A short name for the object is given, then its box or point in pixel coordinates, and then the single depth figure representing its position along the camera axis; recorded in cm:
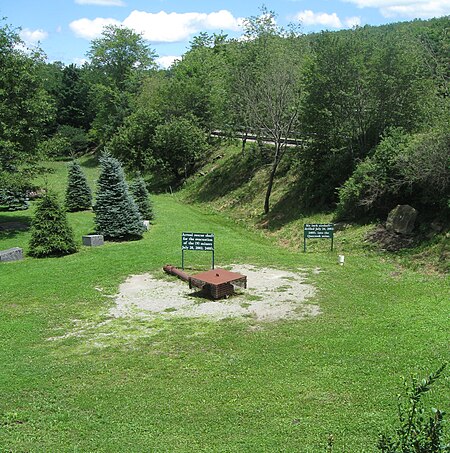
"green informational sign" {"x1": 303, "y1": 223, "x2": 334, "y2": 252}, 2259
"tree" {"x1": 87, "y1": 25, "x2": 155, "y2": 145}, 6681
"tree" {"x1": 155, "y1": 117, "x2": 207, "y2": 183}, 4506
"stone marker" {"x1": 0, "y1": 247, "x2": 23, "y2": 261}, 2244
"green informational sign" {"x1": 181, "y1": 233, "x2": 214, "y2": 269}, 1967
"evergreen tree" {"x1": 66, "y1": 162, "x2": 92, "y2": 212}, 3475
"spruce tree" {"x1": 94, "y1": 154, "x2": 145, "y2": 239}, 2592
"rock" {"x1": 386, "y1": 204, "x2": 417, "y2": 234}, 2280
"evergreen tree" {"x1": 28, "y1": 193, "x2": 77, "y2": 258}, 2325
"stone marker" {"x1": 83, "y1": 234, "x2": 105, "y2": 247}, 2481
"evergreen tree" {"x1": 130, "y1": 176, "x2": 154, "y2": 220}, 3048
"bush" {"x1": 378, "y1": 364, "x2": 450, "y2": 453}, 365
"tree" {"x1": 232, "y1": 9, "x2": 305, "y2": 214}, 3134
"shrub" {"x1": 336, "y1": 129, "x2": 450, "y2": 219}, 2130
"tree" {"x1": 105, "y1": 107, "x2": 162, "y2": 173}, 4792
